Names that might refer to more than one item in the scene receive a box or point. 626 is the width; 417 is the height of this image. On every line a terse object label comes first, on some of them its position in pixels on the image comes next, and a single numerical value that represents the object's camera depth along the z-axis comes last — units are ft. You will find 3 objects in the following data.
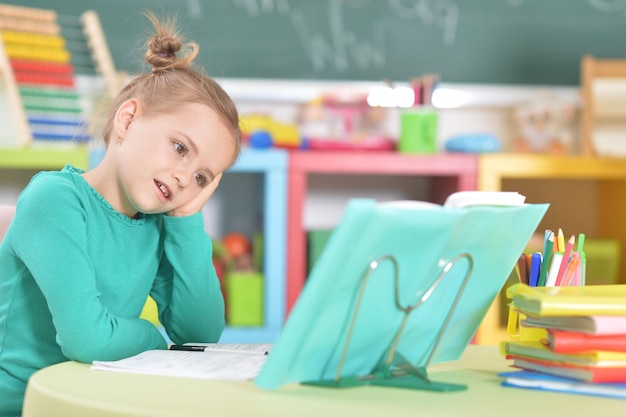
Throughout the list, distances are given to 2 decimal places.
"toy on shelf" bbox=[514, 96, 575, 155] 10.43
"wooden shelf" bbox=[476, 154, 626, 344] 9.57
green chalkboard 10.34
